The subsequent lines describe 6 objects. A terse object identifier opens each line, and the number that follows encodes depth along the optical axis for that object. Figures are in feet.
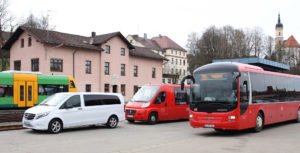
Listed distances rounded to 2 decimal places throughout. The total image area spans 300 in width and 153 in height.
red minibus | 69.56
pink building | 145.07
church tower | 453.17
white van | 51.88
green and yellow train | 90.38
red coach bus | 48.93
